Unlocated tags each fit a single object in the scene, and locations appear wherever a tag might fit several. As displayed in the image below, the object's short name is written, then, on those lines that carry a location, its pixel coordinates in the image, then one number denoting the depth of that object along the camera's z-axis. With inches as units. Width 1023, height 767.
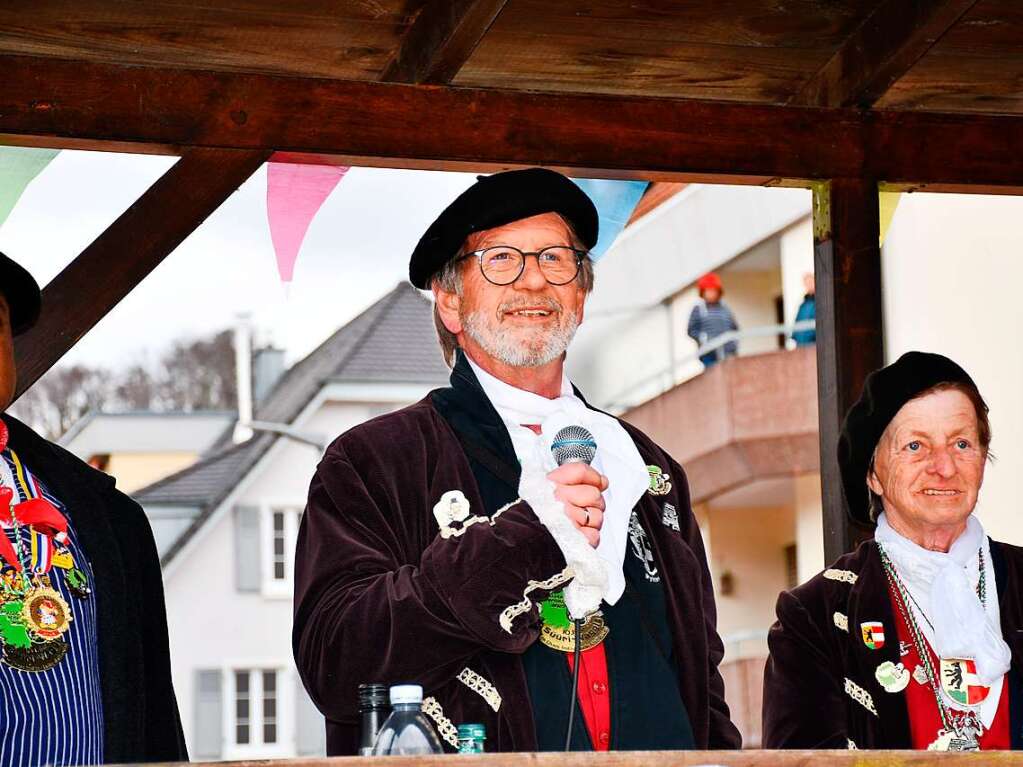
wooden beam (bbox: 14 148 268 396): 321.1
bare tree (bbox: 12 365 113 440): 2467.0
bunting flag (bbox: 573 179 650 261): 375.2
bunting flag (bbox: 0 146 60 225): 337.1
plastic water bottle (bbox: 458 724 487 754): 224.5
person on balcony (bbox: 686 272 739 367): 1543.3
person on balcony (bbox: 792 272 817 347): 1242.0
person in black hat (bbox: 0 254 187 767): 253.1
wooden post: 351.9
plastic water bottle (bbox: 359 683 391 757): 232.8
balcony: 1526.4
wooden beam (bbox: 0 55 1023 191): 320.6
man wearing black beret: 237.6
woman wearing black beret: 299.0
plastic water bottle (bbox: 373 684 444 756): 223.4
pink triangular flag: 355.7
